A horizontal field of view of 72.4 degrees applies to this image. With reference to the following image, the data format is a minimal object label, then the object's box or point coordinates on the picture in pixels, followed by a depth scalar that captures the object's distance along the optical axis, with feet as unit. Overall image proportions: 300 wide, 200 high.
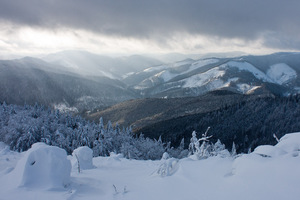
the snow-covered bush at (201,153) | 50.48
